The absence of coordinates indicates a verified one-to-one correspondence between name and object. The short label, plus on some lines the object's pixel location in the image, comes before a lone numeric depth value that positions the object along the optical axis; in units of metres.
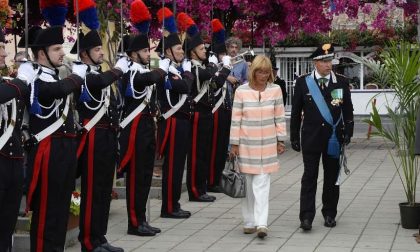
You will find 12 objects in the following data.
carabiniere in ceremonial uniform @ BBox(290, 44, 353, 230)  8.88
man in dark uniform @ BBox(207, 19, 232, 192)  11.29
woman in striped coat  8.52
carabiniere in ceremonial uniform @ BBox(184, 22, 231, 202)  10.43
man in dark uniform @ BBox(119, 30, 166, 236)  8.29
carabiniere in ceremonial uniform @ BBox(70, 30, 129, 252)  7.38
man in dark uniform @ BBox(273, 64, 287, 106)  22.74
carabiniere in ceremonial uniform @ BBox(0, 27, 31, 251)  5.86
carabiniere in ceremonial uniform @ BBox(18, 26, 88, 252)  6.51
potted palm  8.90
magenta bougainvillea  16.17
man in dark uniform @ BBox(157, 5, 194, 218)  9.27
